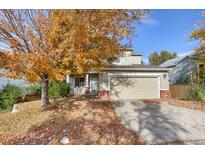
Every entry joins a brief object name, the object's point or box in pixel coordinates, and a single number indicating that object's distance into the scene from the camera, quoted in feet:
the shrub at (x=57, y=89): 28.00
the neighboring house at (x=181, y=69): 40.83
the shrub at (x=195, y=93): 27.34
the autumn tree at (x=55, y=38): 14.73
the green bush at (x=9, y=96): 24.62
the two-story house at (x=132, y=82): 29.85
